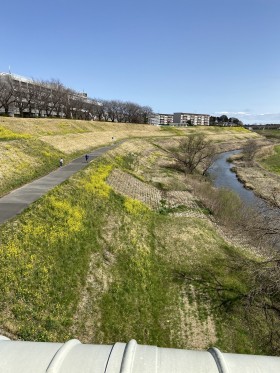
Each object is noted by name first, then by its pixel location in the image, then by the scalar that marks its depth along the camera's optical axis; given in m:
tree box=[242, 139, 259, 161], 70.94
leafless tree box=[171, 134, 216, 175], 47.66
